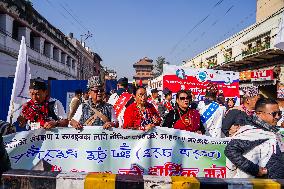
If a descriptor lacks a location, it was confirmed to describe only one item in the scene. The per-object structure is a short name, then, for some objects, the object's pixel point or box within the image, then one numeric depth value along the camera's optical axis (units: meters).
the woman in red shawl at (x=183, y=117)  3.04
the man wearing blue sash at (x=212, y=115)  4.03
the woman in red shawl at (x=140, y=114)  3.20
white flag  2.83
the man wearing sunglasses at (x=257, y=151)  1.95
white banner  2.55
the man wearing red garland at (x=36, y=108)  2.93
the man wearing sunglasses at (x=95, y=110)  3.04
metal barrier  1.49
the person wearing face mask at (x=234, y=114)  3.48
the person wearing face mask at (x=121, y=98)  4.99
